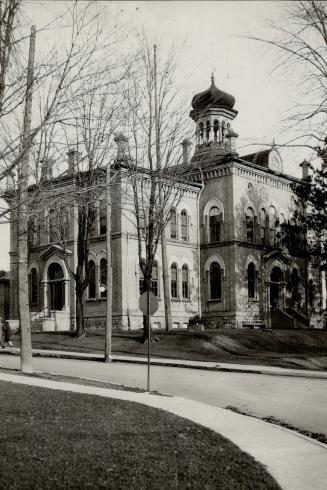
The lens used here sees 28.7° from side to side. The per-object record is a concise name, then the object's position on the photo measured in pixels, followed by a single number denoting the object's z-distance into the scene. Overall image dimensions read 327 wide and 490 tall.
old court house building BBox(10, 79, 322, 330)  38.03
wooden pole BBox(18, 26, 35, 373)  16.92
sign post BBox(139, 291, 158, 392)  14.91
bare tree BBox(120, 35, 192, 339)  26.70
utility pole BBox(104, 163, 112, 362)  22.48
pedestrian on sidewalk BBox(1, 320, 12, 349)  29.03
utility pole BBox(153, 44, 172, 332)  26.89
